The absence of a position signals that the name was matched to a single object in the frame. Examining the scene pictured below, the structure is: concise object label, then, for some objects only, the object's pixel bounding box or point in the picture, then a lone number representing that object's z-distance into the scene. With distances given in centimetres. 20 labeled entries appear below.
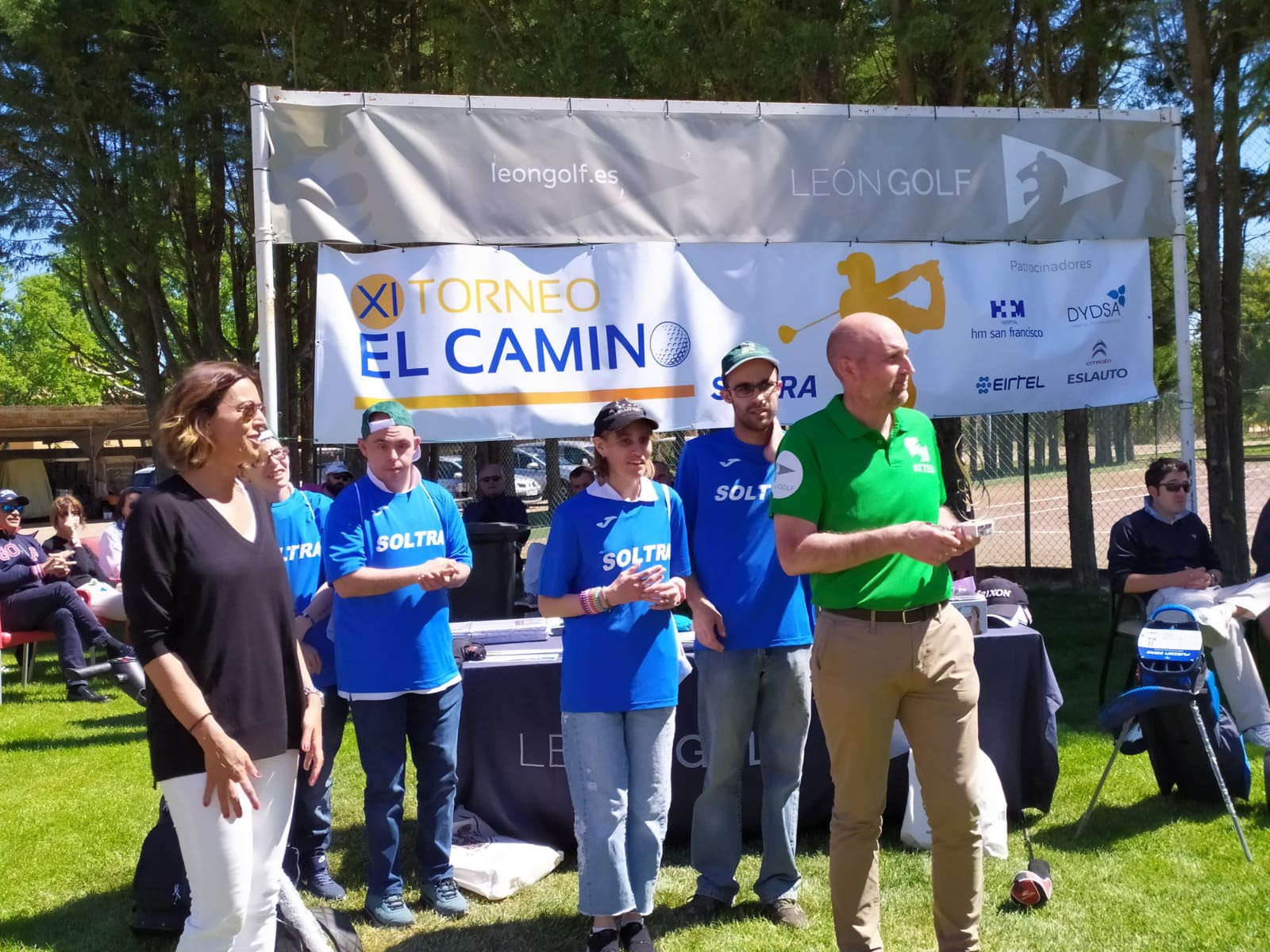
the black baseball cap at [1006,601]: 505
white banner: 603
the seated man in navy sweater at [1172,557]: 560
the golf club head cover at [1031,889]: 381
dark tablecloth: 447
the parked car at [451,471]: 1829
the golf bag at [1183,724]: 448
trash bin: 772
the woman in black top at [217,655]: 243
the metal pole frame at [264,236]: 577
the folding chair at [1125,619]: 609
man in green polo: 302
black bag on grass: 375
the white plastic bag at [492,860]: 414
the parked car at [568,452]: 1909
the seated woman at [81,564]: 883
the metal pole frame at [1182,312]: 682
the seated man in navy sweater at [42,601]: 830
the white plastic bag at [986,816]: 426
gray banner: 598
